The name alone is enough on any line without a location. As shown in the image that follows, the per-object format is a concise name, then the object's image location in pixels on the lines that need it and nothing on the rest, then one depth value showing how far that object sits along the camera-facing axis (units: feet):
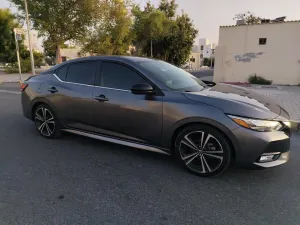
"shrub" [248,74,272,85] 46.02
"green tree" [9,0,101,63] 66.13
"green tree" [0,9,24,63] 96.84
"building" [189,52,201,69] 218.96
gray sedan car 9.61
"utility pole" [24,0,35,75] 53.67
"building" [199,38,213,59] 286.60
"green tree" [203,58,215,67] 243.56
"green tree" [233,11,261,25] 97.71
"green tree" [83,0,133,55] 81.32
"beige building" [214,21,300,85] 43.96
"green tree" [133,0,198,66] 102.32
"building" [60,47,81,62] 184.16
